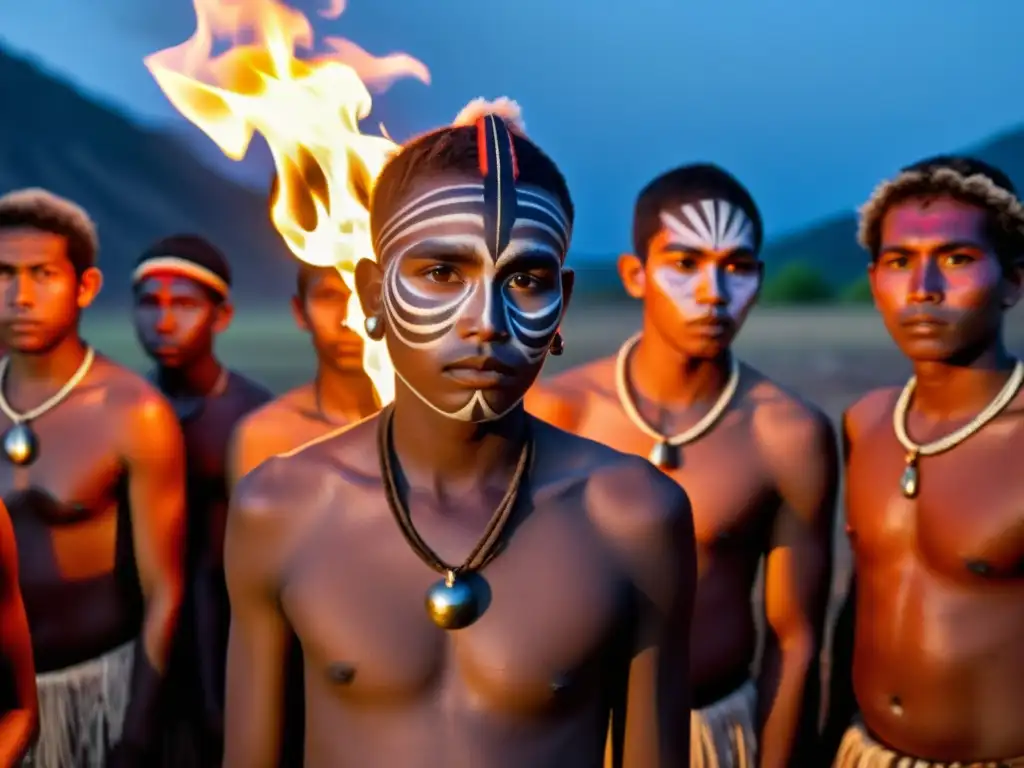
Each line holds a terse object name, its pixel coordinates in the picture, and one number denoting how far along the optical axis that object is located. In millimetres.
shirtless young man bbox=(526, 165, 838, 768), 3287
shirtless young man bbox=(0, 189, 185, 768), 3488
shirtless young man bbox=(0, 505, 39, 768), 2342
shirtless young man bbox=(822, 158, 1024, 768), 2990
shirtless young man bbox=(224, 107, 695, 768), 1840
